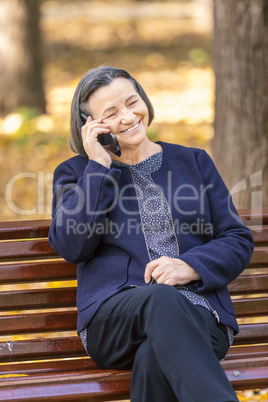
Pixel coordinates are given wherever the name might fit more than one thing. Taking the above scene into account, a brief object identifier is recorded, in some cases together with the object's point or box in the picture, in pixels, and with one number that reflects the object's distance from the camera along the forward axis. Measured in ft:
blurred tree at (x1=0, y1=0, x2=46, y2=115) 65.36
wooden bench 19.39
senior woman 17.95
